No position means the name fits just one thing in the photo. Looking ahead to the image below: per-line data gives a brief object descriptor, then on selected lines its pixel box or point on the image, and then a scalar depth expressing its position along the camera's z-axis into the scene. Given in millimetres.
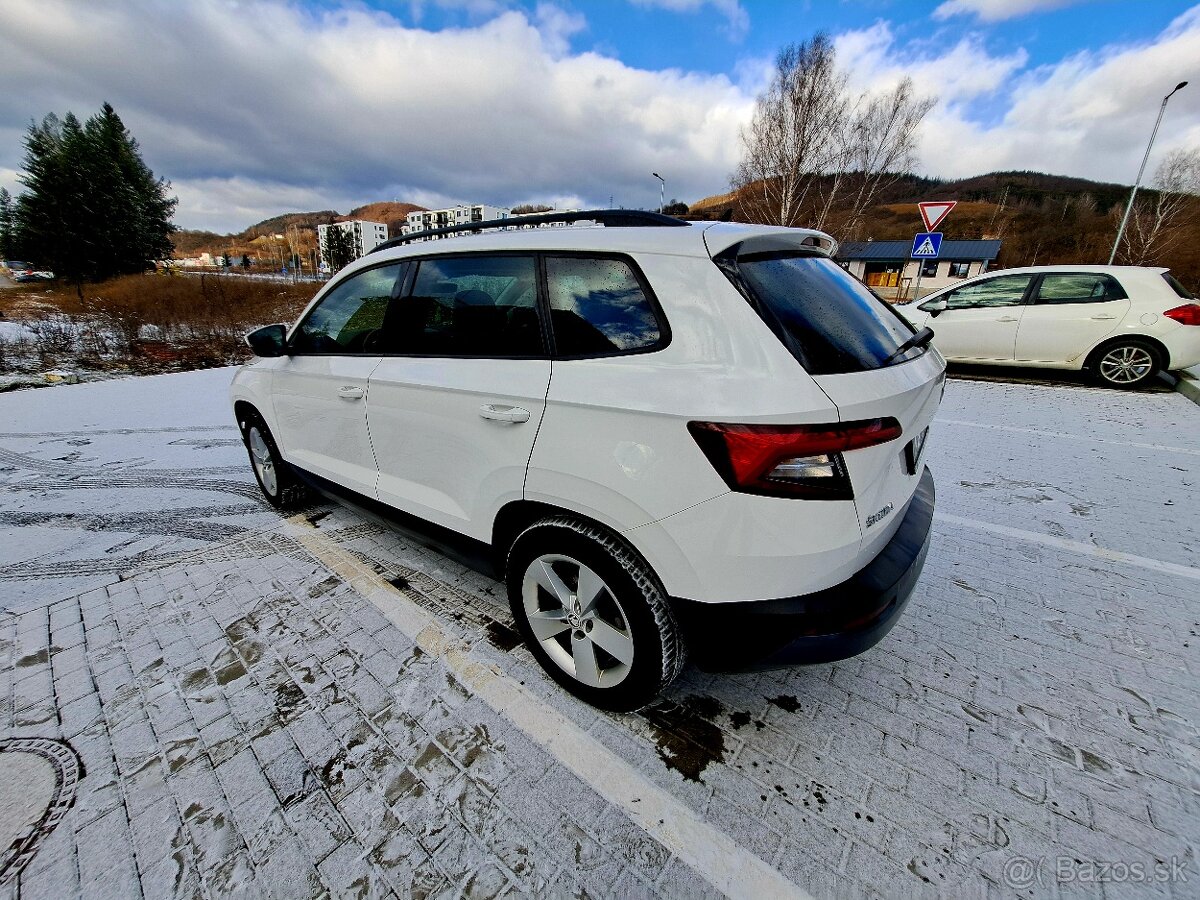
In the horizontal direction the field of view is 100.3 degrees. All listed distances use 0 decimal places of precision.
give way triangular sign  8273
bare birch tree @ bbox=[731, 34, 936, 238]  16391
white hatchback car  6191
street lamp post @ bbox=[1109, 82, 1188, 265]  16656
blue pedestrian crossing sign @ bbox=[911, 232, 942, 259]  8726
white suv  1405
